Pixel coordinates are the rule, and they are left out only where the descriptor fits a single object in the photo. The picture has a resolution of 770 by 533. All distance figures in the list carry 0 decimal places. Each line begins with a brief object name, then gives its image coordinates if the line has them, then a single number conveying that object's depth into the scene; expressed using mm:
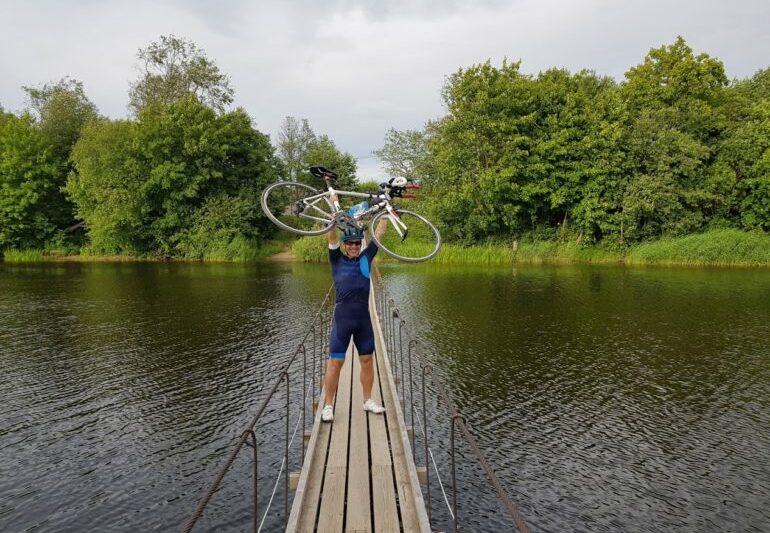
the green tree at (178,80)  42062
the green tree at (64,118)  44156
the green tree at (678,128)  31703
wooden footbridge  4145
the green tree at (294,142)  52031
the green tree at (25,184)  40250
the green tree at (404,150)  44531
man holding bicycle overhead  5516
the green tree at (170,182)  37281
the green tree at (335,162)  45497
